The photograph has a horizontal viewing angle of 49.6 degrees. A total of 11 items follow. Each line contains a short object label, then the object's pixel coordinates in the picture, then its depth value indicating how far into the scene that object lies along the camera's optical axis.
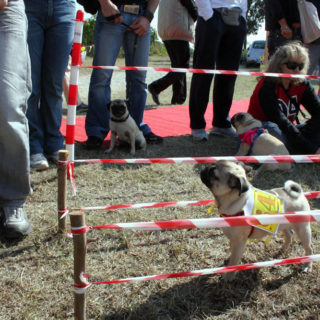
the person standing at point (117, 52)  3.85
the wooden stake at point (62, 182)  2.28
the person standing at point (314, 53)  5.33
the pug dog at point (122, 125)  4.11
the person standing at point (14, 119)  2.16
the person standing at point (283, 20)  5.12
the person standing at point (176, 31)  6.29
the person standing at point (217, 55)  4.37
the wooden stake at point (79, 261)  1.39
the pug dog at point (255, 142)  3.74
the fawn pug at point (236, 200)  1.98
